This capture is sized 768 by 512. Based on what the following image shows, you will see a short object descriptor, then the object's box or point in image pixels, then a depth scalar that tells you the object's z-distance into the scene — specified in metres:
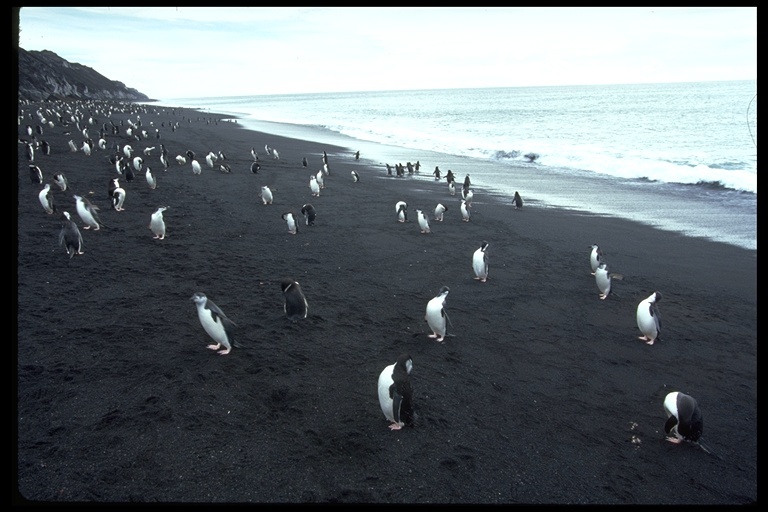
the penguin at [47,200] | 11.27
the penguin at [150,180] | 15.47
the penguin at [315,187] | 16.47
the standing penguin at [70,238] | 8.77
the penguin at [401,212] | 13.50
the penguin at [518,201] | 15.39
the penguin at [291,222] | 11.83
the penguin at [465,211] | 13.84
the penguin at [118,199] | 12.45
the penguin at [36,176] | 14.29
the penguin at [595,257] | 9.50
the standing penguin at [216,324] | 5.95
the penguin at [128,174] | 16.22
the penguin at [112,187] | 12.74
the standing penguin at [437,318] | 6.71
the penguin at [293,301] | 6.99
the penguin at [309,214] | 12.66
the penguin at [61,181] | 13.89
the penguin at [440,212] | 13.61
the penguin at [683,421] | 4.85
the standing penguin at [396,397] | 4.79
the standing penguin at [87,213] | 10.43
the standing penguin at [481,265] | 9.18
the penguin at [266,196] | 14.76
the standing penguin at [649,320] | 6.98
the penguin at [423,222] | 12.30
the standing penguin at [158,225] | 10.27
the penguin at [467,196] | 14.61
